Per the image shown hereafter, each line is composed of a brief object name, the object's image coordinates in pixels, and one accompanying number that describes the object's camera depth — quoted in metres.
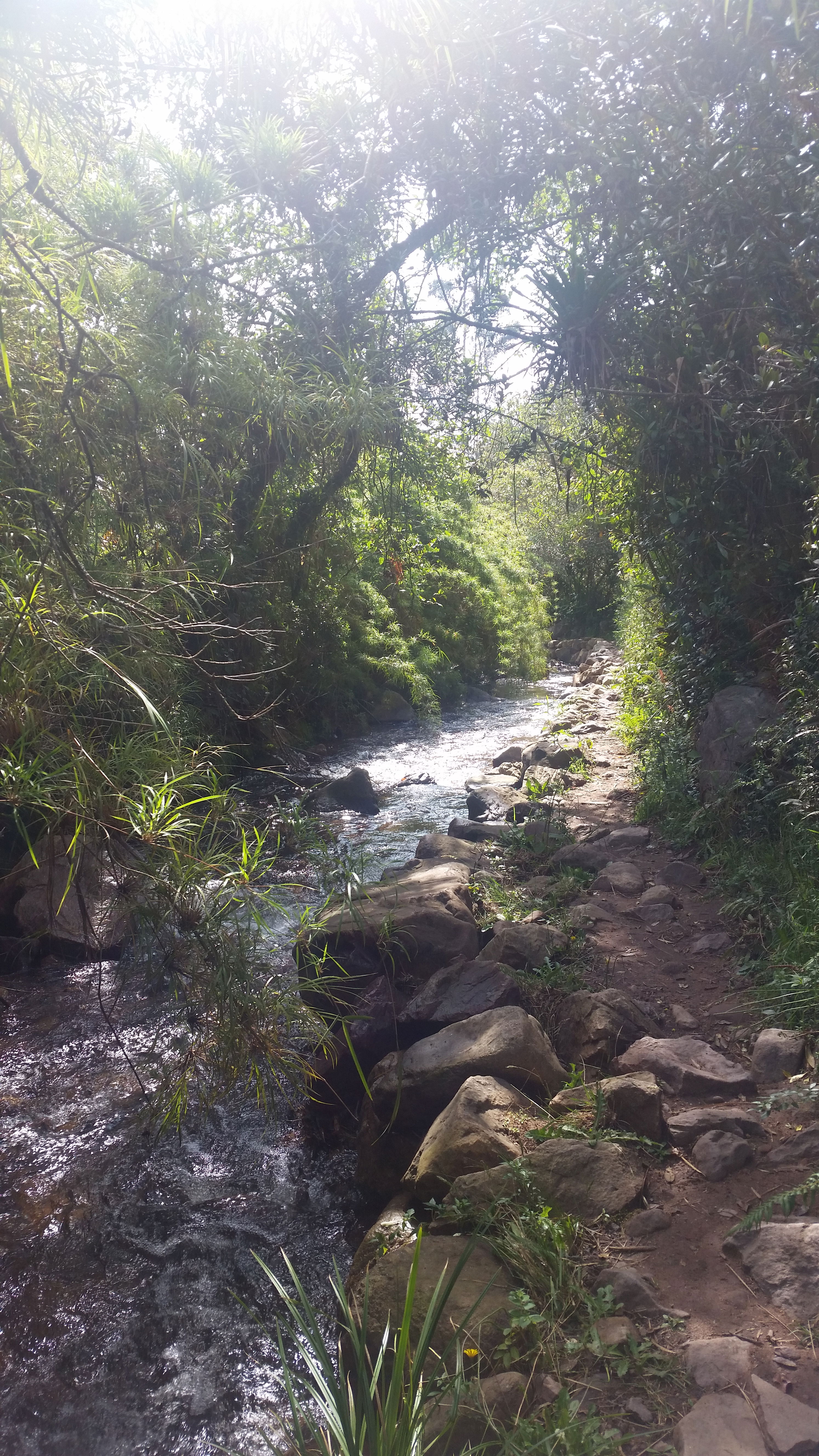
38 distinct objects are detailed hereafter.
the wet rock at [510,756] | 9.70
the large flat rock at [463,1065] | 3.42
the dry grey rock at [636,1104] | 3.00
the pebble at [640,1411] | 1.96
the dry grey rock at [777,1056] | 3.26
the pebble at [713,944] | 4.50
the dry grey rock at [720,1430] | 1.81
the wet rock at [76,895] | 3.10
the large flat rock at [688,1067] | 3.21
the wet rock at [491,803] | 7.50
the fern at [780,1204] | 2.42
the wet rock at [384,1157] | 3.46
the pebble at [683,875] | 5.34
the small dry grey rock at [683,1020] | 3.87
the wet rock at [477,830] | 6.76
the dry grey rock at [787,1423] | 1.78
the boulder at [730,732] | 5.33
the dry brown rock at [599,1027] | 3.58
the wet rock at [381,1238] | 2.83
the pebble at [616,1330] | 2.19
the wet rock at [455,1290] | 2.36
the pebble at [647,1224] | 2.59
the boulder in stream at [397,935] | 4.50
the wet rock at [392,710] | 11.89
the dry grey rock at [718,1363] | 2.00
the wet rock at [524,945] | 4.33
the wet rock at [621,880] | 5.32
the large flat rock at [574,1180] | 2.69
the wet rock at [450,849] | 6.12
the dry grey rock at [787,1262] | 2.17
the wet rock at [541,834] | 6.21
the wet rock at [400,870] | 5.59
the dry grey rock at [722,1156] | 2.77
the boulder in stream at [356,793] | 8.13
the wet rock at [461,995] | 4.01
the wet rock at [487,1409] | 2.10
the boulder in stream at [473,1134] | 2.96
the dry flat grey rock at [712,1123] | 2.94
